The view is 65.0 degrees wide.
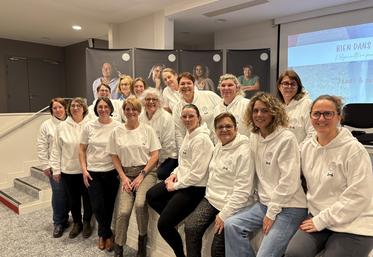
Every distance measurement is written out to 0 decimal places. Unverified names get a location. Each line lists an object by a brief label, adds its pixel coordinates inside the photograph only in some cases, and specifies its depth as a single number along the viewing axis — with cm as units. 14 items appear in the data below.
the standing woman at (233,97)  260
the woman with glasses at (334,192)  150
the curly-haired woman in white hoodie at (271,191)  169
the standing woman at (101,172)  277
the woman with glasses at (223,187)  190
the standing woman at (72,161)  304
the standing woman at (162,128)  288
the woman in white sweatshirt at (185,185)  220
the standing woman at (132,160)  253
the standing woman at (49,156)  319
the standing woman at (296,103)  231
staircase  419
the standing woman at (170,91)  347
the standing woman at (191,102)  288
